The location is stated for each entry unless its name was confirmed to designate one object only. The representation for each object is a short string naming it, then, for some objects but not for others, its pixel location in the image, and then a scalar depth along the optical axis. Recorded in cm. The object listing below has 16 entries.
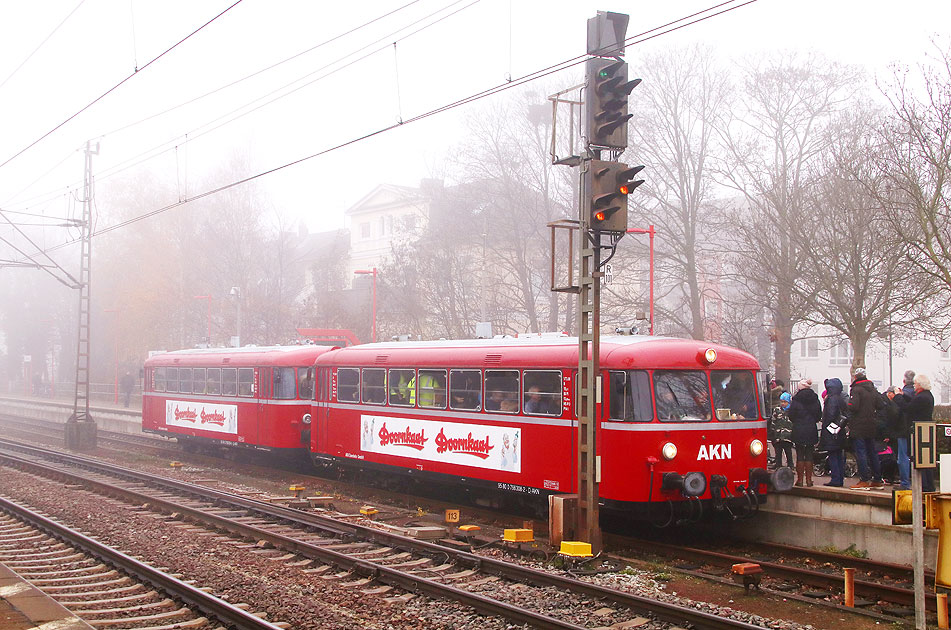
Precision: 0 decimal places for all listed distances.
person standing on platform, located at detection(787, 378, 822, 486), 1329
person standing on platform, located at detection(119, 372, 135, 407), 4403
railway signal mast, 1112
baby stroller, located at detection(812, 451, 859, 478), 1539
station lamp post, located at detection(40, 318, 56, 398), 5860
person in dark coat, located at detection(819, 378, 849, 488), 1332
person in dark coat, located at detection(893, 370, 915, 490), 1270
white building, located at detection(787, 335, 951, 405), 4416
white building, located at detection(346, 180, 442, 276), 6619
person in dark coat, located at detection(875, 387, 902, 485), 1271
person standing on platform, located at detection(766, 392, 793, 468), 1418
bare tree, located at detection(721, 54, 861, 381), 2706
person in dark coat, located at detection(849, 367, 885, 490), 1270
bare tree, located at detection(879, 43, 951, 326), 1788
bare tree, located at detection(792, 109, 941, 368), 2162
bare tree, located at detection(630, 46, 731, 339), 3130
